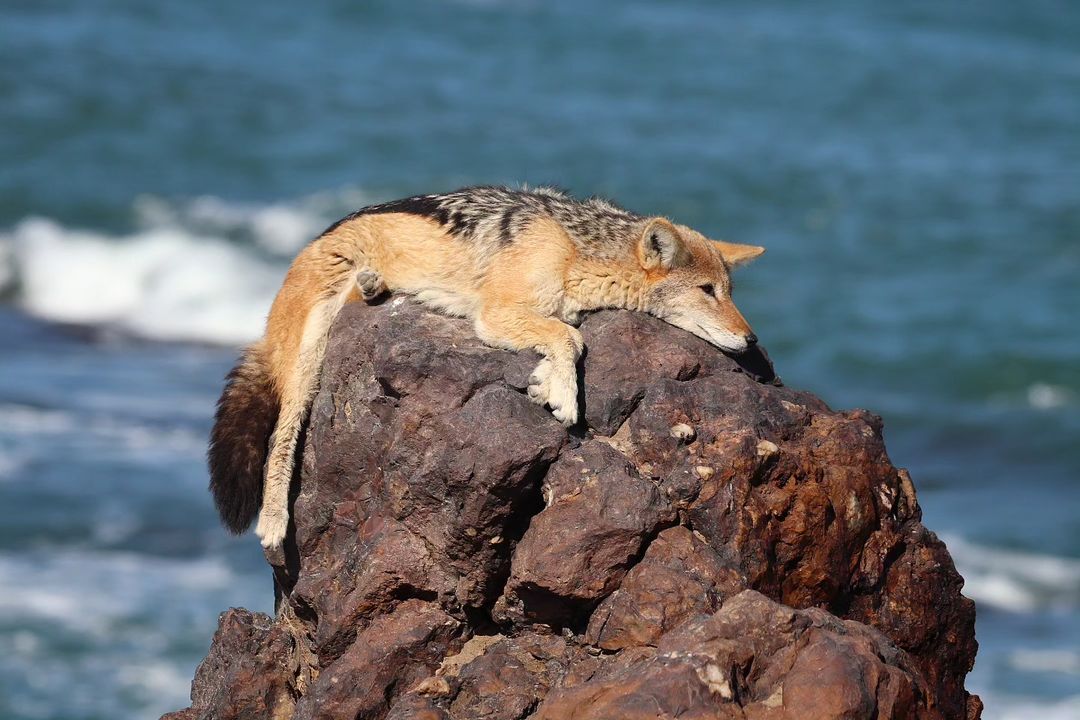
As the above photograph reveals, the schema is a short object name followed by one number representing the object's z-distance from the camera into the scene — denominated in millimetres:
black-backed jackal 17766
